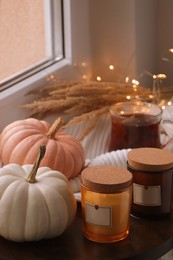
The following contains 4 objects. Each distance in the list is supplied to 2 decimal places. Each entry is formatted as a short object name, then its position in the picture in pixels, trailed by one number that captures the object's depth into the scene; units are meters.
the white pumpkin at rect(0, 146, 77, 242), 1.02
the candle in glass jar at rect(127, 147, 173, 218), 1.09
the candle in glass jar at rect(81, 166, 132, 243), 1.03
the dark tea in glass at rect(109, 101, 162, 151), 1.38
